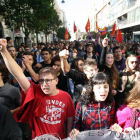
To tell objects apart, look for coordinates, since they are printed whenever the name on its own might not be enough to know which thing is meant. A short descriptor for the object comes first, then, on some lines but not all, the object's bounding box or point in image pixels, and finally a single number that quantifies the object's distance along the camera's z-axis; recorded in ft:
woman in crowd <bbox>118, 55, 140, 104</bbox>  7.41
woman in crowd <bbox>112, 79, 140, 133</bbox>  5.21
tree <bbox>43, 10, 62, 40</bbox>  81.76
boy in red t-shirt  5.47
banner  4.83
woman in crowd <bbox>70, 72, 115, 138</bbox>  5.50
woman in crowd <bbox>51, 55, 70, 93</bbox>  9.02
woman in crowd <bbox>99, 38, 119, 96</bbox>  9.32
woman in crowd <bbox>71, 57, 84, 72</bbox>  10.17
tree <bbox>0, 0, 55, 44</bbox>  35.04
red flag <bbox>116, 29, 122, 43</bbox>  39.78
